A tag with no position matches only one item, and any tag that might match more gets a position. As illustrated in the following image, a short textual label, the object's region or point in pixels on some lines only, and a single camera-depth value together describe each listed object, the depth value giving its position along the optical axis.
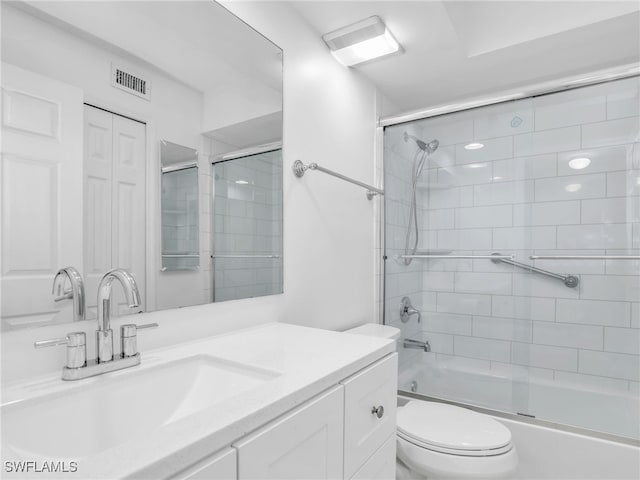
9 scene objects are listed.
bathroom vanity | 0.53
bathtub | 1.57
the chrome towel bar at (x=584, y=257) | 1.75
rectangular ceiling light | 1.63
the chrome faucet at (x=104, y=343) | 0.75
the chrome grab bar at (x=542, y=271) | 1.91
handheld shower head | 2.14
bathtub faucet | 2.19
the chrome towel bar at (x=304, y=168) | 1.51
